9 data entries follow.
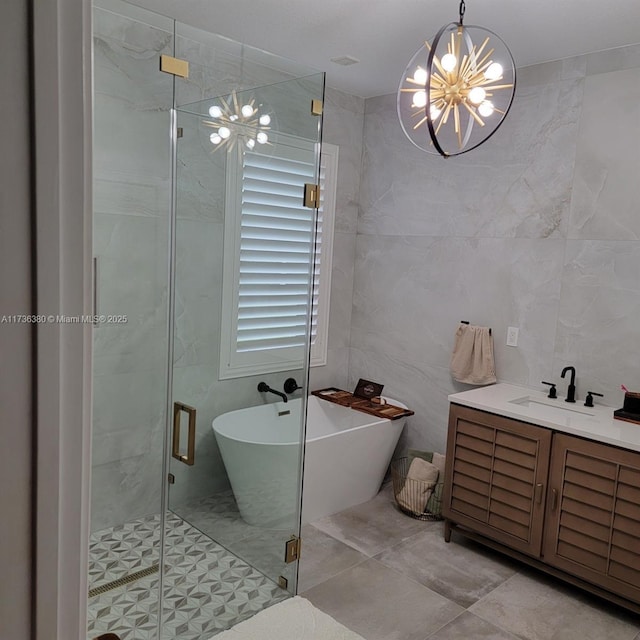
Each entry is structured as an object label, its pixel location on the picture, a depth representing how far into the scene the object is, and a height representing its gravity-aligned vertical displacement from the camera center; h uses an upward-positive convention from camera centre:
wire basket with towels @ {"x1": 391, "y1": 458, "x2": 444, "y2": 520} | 3.65 -1.49
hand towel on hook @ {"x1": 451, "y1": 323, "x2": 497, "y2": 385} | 3.65 -0.60
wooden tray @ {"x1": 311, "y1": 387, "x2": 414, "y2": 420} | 3.89 -1.03
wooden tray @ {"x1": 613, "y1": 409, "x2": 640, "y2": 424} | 2.91 -0.73
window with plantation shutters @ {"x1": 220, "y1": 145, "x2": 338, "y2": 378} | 2.48 -0.05
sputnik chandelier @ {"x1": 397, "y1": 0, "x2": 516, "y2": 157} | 2.11 +0.66
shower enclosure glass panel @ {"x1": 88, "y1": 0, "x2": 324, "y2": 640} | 2.21 -0.26
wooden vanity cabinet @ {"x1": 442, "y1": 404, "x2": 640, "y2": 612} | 2.61 -1.14
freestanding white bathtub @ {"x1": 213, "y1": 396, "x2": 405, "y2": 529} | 2.57 -0.98
